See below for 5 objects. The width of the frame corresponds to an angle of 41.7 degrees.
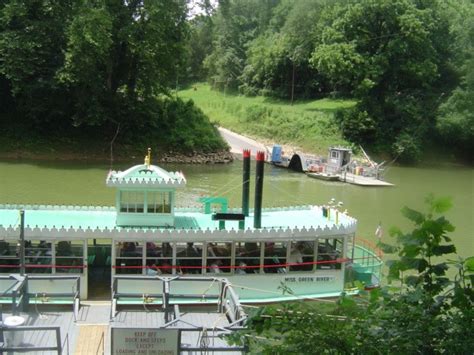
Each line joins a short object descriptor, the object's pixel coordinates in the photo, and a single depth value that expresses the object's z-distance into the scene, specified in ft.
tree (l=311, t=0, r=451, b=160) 166.09
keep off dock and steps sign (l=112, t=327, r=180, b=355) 29.43
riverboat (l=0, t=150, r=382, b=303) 45.37
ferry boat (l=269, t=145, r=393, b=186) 132.87
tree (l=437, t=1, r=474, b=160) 164.66
